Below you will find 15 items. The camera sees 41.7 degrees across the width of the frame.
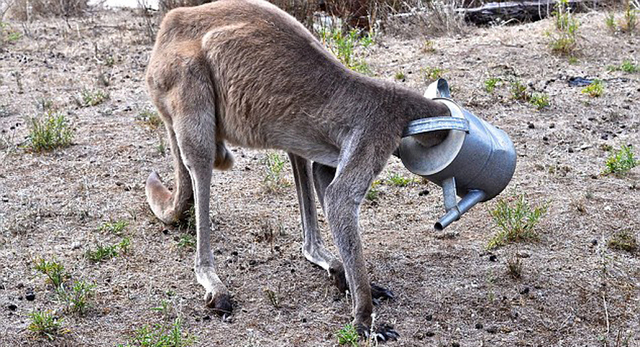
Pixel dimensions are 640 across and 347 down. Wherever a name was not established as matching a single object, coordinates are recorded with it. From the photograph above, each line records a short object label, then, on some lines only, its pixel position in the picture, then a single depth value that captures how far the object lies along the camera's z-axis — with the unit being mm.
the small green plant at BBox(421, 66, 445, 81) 7524
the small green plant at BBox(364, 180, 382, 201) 5887
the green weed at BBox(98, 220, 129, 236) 5336
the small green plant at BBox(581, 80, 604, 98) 7230
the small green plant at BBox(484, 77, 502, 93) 7263
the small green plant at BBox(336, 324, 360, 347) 4047
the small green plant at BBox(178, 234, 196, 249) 5180
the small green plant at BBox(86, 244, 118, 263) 4996
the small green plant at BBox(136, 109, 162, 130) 7047
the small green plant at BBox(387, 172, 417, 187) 6070
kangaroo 4207
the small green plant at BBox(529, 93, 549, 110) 7062
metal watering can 4137
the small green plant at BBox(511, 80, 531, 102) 7195
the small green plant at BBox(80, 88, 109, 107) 7555
